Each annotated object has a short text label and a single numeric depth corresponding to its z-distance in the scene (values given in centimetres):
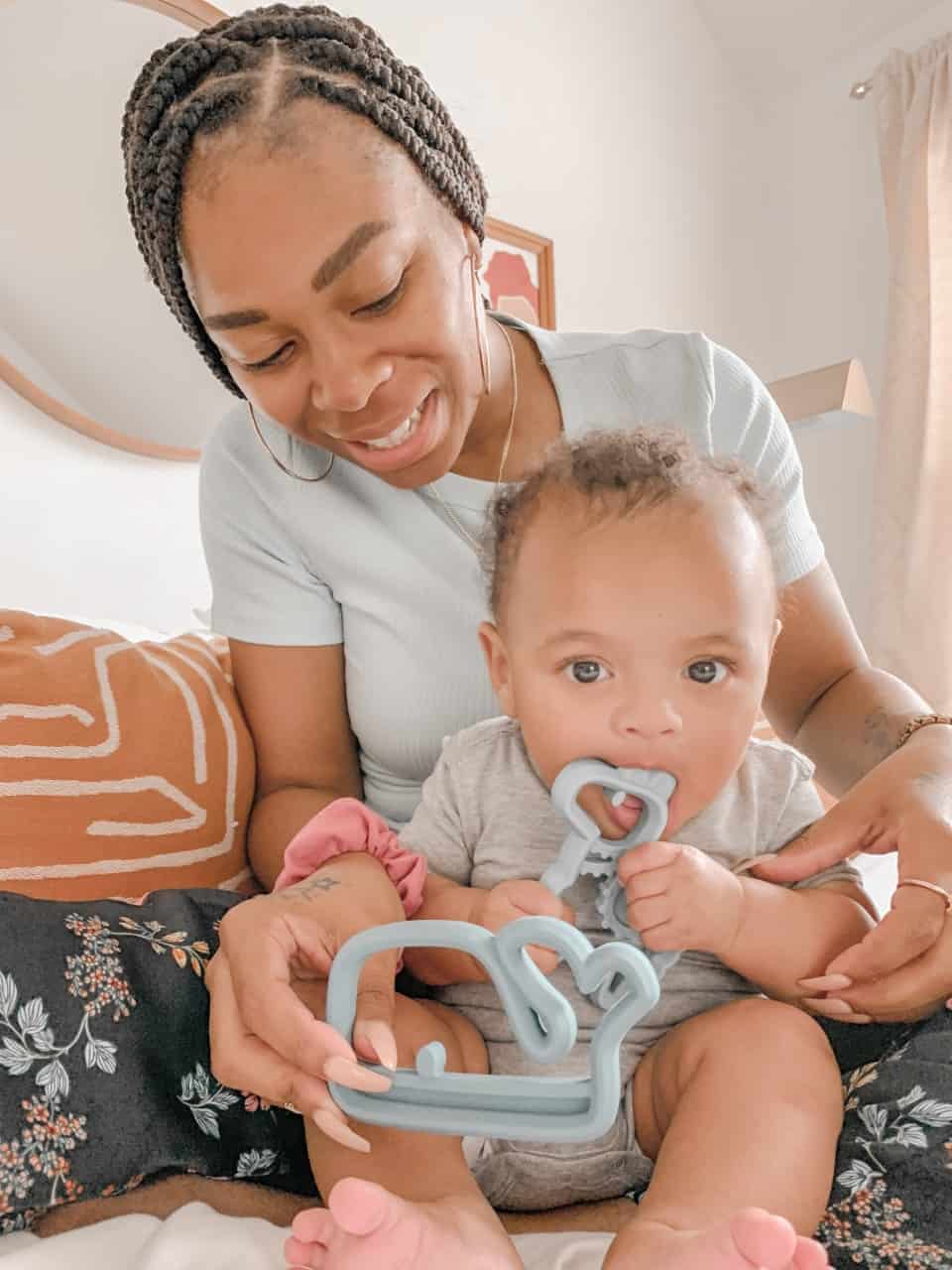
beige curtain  288
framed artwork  259
